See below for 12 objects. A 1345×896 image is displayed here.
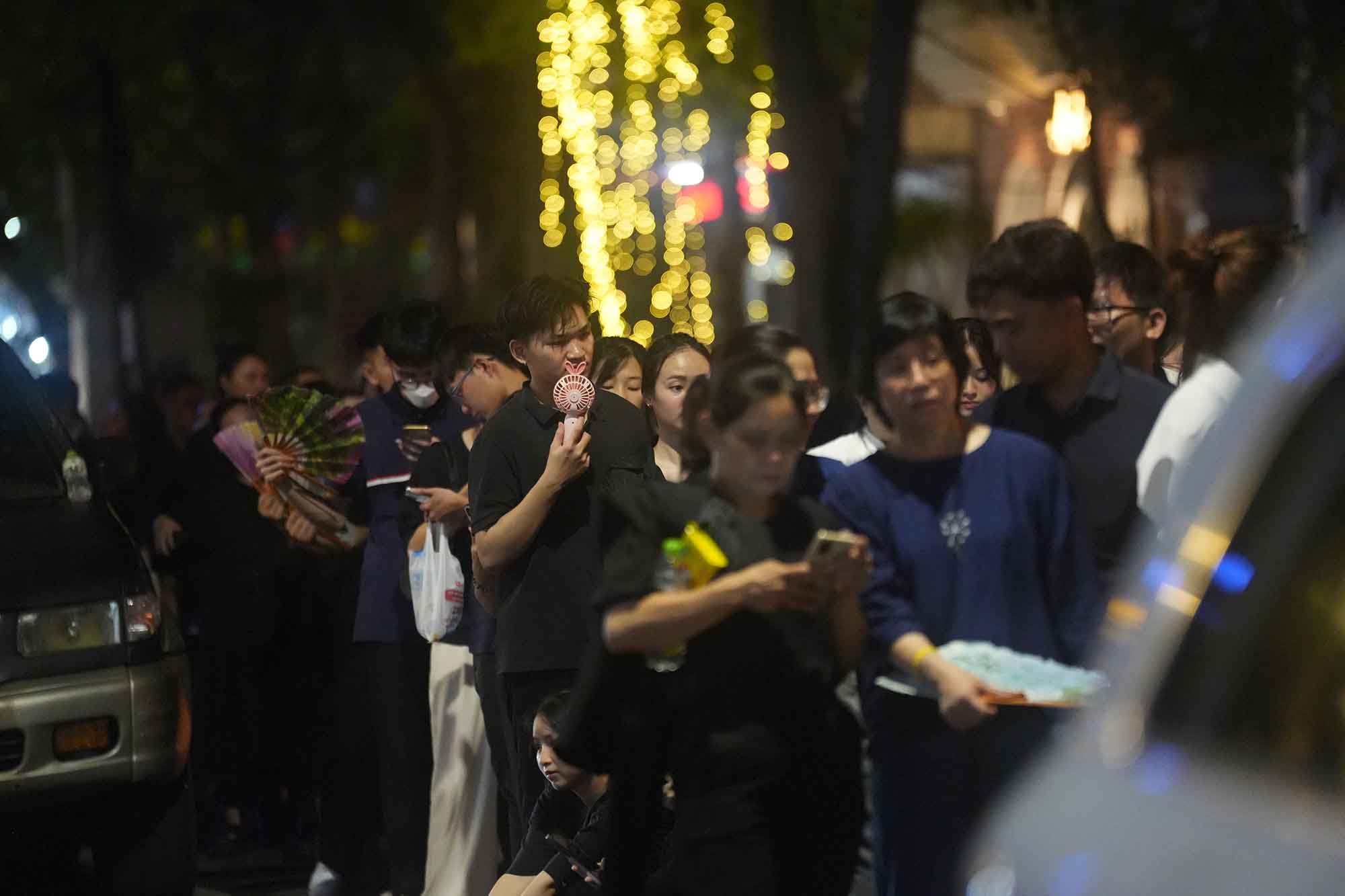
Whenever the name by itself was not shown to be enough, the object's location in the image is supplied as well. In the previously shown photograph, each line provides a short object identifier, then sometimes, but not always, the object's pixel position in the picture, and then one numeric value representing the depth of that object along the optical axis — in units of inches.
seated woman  514.6
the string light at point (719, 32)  2050.9
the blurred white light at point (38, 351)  1443.2
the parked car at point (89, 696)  627.2
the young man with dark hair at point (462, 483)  615.5
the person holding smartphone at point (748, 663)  394.0
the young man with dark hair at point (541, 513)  547.5
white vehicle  243.8
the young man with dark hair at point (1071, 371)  440.5
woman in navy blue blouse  402.0
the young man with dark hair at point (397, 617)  682.2
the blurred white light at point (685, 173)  2190.0
